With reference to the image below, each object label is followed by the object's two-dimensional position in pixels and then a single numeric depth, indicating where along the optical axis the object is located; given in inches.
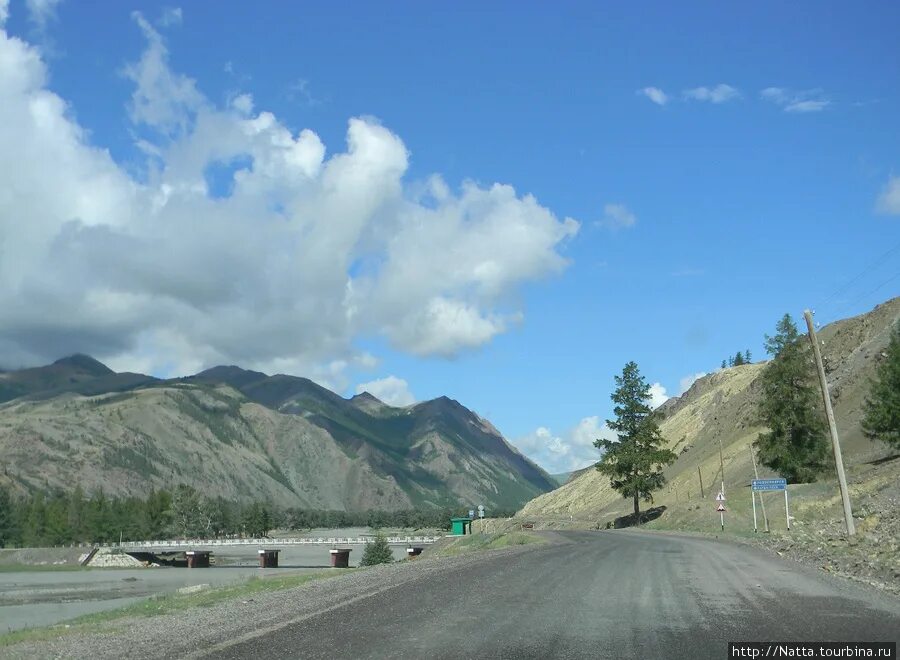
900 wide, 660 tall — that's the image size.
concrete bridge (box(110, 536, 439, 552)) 5890.8
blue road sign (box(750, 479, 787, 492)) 1792.6
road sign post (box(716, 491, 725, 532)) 2035.2
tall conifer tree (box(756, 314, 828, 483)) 2410.2
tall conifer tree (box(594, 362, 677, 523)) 2748.5
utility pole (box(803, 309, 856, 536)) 1255.5
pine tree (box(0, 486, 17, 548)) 6614.2
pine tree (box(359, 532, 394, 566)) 3565.7
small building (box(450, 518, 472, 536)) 3158.0
